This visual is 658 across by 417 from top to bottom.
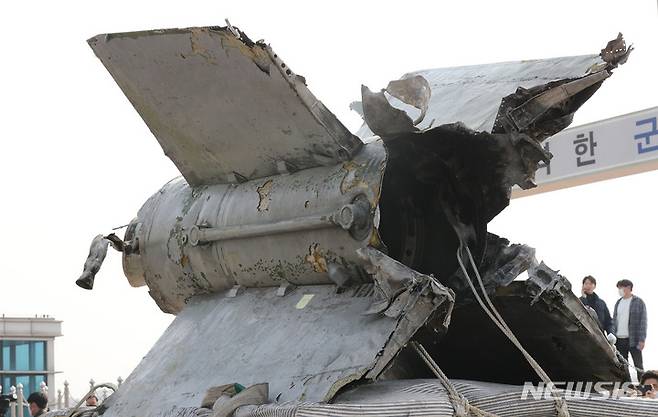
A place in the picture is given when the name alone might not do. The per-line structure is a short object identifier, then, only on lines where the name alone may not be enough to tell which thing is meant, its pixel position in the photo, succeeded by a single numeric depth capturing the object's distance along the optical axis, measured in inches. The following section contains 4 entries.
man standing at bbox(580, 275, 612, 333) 1069.8
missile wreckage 585.3
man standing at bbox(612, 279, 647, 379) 1055.9
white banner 1305.4
